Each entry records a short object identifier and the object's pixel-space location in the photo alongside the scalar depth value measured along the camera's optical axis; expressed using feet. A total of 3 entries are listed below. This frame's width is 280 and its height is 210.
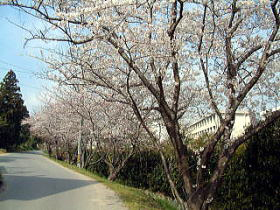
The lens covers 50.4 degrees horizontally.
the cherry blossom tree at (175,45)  18.99
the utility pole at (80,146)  62.54
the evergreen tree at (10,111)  150.51
